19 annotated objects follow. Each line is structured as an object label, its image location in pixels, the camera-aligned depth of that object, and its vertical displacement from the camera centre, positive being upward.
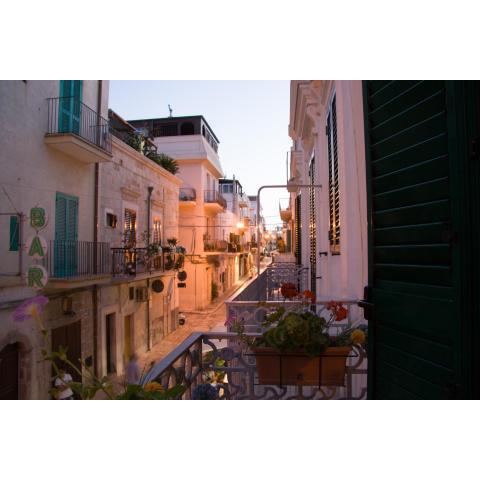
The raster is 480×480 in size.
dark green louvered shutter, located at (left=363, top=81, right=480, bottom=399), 1.22 +0.05
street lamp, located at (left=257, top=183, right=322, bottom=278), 4.90 +0.84
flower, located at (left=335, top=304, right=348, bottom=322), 1.91 -0.32
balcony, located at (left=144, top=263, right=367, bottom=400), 1.76 -0.64
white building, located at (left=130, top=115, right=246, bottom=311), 18.09 +2.70
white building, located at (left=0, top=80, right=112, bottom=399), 6.06 +0.63
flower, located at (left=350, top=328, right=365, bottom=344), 1.80 -0.41
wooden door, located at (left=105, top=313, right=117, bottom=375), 9.18 -2.19
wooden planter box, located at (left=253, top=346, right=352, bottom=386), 1.75 -0.54
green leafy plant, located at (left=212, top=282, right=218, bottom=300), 20.70 -2.16
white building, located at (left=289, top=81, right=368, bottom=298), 3.17 +0.68
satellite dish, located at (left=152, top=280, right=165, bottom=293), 11.69 -1.07
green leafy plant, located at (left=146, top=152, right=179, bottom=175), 12.32 +3.03
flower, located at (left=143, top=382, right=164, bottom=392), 1.37 -0.49
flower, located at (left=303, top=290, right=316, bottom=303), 2.21 -0.26
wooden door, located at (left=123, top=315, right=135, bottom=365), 10.08 -2.22
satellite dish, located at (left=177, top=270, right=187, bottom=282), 14.29 -0.93
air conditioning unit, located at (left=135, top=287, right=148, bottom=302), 10.77 -1.23
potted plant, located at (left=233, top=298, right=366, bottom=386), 1.74 -0.47
